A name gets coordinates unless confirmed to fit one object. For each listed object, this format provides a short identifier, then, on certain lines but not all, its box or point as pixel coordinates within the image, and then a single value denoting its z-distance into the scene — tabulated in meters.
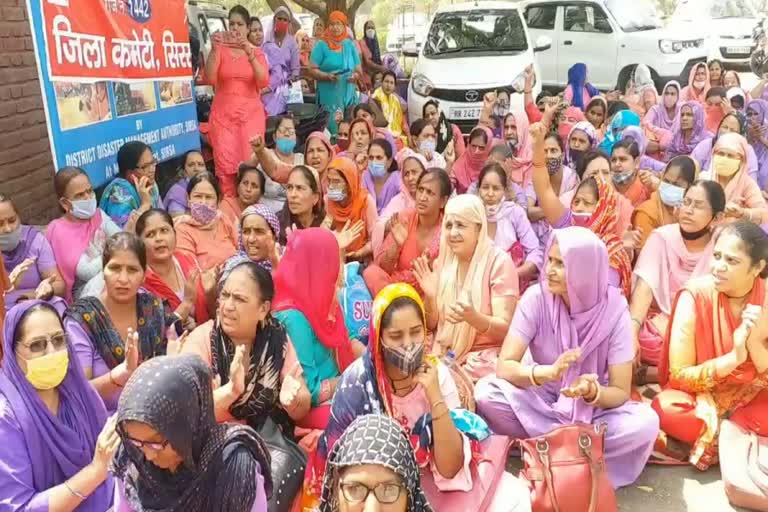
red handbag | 2.59
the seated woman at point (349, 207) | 4.82
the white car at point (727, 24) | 14.25
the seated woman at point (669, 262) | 3.79
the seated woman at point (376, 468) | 1.82
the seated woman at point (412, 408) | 2.39
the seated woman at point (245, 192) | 4.91
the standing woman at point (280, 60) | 7.89
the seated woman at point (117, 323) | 2.73
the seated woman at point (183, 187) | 5.07
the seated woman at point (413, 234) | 4.29
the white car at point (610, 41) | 10.79
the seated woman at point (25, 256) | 3.53
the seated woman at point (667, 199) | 4.57
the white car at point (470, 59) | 8.62
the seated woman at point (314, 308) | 2.95
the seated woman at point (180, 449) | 1.82
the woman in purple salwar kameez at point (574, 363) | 2.88
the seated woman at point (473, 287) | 3.49
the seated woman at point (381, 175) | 5.52
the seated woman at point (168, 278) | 3.66
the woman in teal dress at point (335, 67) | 8.49
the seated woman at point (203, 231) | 4.32
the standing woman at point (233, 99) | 6.09
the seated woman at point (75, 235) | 3.80
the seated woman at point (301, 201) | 4.52
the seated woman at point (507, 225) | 4.46
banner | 4.05
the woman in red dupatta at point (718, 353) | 2.97
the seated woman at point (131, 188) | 4.43
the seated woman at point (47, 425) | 2.12
